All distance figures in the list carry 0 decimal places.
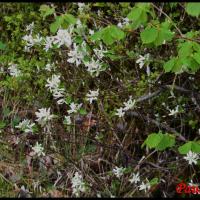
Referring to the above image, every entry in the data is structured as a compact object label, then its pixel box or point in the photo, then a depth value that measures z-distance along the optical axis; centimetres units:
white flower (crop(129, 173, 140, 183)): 309
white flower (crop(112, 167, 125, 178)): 317
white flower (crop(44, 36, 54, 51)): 342
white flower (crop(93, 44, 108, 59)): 324
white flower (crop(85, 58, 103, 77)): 322
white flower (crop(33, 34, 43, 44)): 357
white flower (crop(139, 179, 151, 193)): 302
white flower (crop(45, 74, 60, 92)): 321
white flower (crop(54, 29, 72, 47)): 304
